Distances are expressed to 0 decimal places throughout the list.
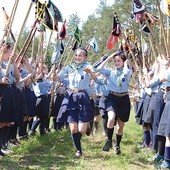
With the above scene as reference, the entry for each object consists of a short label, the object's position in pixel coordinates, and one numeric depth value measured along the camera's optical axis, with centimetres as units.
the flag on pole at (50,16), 829
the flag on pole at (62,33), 896
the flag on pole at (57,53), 801
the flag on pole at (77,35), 995
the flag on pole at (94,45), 1093
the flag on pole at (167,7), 635
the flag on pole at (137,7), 777
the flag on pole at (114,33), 912
